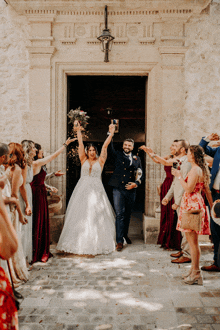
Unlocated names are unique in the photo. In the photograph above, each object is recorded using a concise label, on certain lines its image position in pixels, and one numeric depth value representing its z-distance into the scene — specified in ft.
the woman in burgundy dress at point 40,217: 13.88
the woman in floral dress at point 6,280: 4.17
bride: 14.80
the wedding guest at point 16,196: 10.68
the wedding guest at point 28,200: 12.27
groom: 16.44
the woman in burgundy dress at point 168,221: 15.85
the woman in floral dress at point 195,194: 10.94
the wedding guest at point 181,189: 13.52
